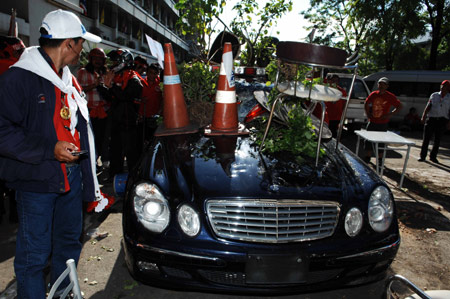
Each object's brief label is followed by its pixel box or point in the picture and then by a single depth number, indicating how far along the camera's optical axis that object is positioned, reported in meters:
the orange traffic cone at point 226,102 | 3.39
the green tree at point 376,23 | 18.30
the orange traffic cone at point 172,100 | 3.60
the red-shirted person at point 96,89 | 5.24
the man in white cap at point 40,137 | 1.78
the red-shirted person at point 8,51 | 3.68
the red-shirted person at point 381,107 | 6.56
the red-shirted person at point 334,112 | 7.27
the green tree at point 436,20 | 17.66
